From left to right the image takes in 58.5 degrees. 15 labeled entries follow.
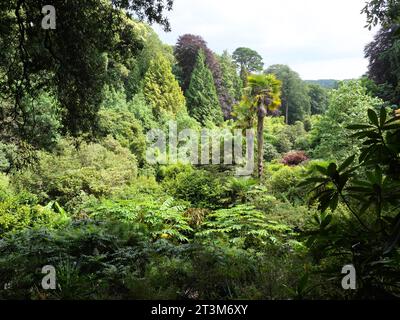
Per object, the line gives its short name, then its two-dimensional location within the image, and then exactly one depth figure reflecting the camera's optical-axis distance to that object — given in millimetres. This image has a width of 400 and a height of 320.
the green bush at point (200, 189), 14979
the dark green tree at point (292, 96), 44875
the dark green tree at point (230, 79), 39000
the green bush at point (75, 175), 13500
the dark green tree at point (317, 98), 49156
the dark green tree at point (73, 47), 4914
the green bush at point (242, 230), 9602
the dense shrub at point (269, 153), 27172
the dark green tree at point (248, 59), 48875
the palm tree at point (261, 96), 19106
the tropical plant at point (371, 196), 1850
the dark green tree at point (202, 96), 31750
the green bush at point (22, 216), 9469
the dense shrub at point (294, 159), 23630
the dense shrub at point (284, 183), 15883
